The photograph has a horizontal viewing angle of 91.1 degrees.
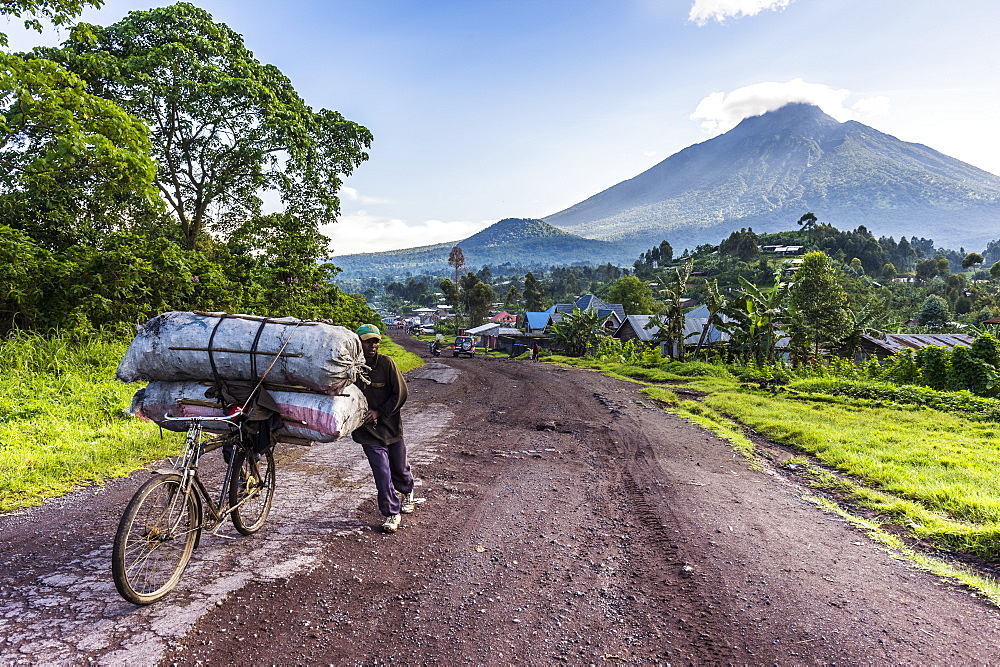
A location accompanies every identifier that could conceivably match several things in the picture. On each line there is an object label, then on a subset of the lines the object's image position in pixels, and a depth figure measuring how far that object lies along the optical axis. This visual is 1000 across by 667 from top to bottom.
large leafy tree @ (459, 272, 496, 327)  76.56
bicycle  3.05
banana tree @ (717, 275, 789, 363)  22.56
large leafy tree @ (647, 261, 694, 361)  26.64
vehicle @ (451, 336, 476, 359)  39.66
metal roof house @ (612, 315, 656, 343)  44.91
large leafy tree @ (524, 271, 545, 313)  83.19
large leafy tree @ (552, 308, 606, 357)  39.62
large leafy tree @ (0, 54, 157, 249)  7.76
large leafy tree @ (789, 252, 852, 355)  24.09
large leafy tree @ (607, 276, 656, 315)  65.26
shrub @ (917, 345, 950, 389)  16.80
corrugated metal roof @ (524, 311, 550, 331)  57.72
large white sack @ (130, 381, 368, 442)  3.86
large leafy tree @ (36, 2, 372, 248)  13.27
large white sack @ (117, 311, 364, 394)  3.78
